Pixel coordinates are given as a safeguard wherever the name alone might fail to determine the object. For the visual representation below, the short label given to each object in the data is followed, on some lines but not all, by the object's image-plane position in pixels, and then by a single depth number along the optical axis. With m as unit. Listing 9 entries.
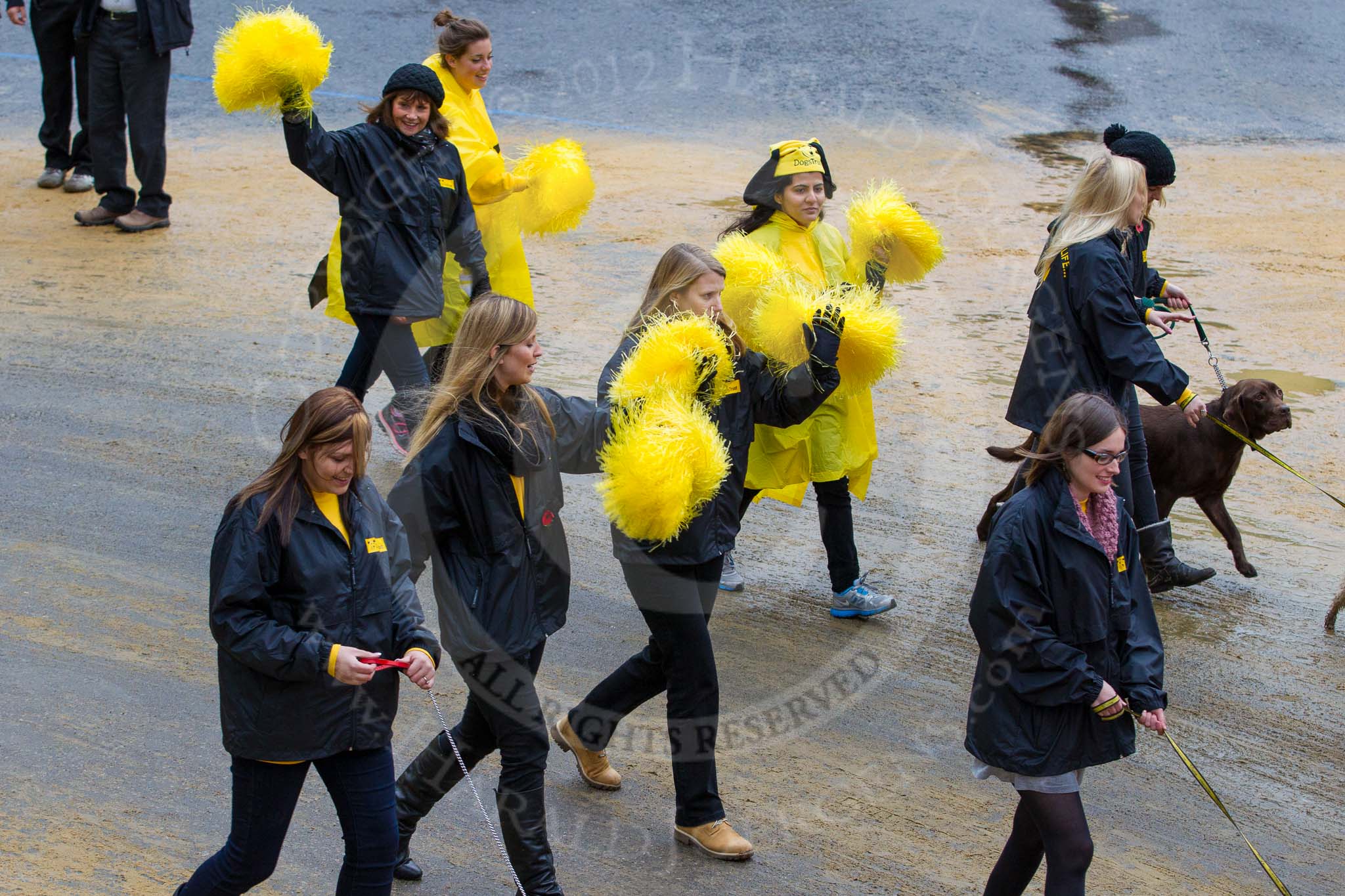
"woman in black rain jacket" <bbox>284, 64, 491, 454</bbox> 11.56
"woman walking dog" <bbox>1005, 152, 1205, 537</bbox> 9.38
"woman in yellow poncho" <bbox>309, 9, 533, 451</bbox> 12.71
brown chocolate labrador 11.16
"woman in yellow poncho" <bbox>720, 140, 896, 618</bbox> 10.50
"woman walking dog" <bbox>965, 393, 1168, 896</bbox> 6.52
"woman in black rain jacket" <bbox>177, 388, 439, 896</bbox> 6.07
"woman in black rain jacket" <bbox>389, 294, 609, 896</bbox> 7.00
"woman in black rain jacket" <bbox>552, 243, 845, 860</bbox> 7.84
